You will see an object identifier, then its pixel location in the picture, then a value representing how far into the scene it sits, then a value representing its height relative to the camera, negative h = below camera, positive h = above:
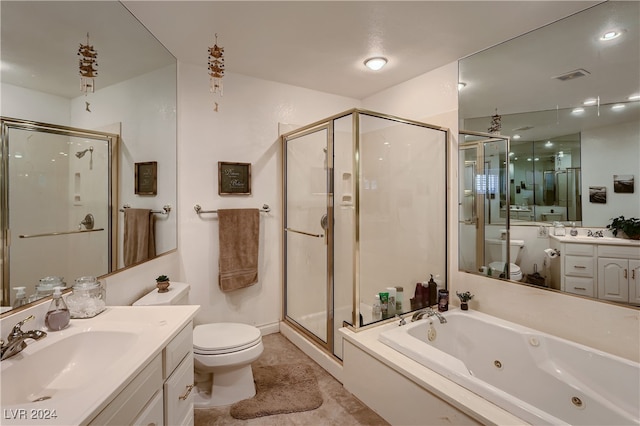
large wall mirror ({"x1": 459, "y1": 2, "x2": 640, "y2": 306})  1.66 +0.48
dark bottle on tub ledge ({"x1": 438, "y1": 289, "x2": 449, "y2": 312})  2.34 -0.69
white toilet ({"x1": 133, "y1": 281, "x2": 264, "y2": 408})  1.90 -0.92
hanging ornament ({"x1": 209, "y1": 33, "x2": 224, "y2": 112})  1.92 +0.89
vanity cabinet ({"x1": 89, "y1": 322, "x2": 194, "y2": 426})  0.93 -0.66
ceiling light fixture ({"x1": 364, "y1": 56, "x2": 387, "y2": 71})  2.37 +1.18
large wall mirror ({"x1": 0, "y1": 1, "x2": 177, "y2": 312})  1.13 +0.35
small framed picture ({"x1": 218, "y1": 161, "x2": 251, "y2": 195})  2.65 +0.30
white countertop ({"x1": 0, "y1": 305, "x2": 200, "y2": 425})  0.76 -0.49
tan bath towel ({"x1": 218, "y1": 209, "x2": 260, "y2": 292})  2.62 -0.31
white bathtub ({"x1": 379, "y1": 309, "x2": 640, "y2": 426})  1.49 -0.89
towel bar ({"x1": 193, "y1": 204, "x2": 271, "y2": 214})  2.55 +0.02
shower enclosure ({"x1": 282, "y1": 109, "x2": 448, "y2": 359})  2.19 -0.03
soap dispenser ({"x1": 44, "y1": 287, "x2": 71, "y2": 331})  1.20 -0.41
